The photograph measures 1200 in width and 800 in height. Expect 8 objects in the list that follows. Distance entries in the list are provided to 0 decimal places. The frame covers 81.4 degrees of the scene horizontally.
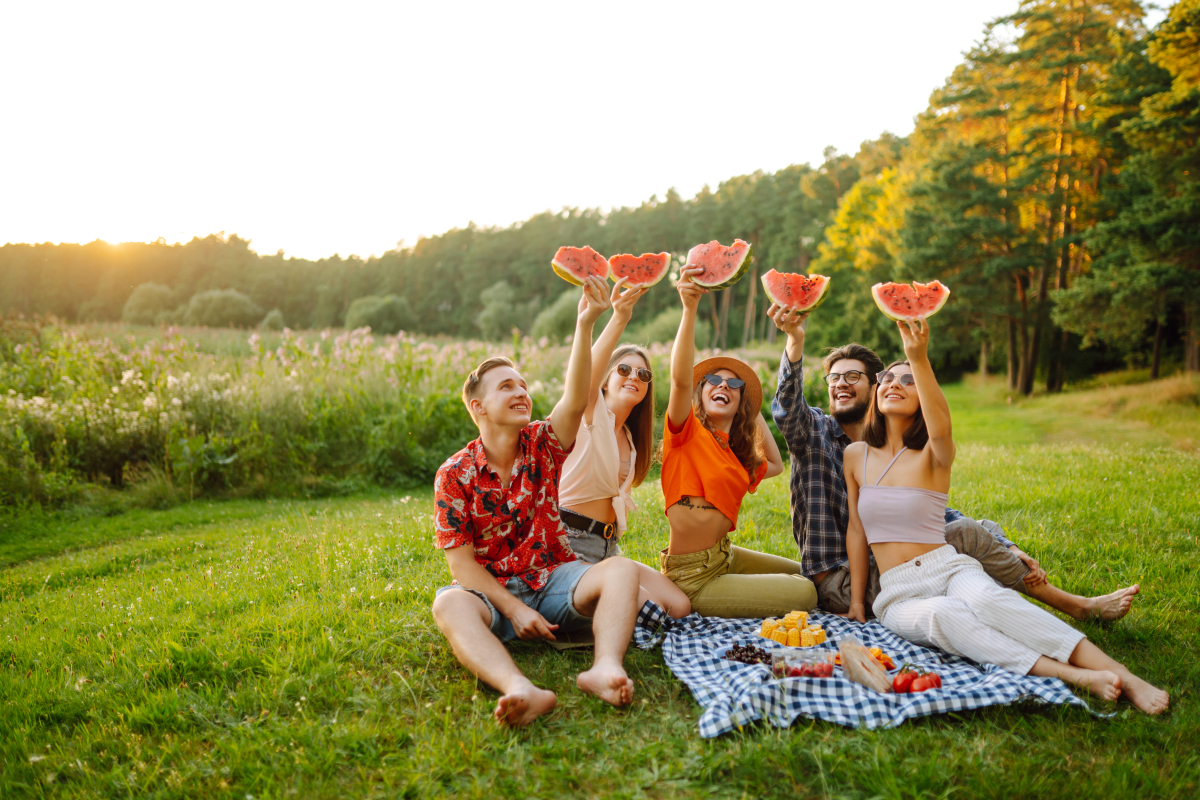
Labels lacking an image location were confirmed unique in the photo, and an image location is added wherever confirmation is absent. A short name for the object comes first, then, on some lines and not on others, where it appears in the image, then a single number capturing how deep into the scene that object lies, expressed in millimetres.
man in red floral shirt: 3291
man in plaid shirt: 3910
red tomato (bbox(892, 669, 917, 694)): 3070
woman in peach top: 4113
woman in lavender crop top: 3117
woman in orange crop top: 4145
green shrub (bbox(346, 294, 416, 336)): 39906
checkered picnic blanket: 2834
